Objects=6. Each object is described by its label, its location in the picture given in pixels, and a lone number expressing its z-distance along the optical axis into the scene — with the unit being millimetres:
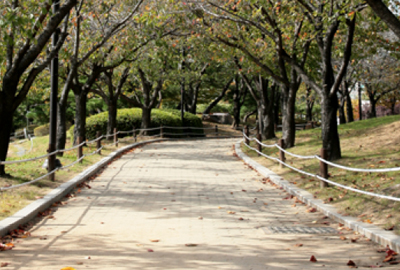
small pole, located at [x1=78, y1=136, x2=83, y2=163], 17222
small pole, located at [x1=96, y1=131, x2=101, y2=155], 21094
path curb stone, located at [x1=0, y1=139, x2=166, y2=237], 7773
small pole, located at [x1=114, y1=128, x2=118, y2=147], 25831
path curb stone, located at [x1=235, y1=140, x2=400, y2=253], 6867
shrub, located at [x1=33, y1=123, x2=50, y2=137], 48500
